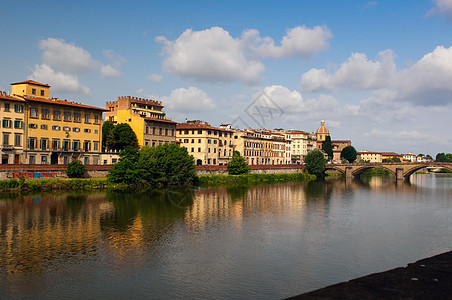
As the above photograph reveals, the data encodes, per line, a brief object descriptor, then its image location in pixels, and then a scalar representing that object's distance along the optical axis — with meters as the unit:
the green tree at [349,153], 181.88
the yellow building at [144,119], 78.44
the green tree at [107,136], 74.75
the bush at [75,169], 59.66
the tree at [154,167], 62.75
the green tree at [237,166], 86.38
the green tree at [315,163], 108.62
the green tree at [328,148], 159.38
